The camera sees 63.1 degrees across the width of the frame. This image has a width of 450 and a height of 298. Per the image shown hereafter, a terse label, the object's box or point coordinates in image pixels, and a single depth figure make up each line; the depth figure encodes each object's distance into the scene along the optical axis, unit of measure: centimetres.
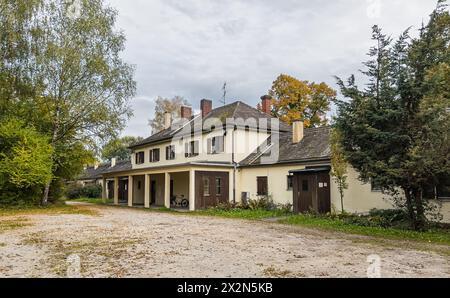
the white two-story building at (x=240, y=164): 1788
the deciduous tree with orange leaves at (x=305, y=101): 3700
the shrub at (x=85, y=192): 4200
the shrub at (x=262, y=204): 2103
